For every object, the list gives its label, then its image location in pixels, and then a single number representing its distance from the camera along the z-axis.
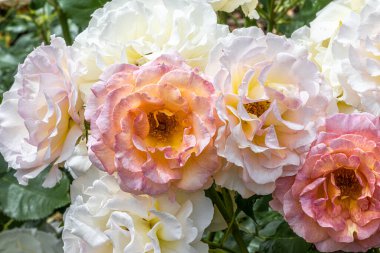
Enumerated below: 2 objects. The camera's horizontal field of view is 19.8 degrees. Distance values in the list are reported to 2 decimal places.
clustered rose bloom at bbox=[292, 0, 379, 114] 0.71
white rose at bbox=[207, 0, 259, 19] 0.78
